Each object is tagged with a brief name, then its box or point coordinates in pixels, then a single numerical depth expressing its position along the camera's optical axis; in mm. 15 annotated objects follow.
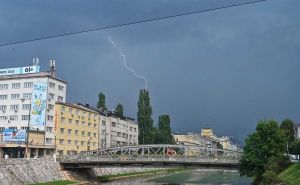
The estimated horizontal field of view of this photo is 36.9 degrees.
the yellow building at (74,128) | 116562
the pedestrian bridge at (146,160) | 85250
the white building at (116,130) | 140875
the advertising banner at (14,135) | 102562
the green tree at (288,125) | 125662
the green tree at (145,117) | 146375
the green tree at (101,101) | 146375
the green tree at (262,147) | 74062
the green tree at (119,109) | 158125
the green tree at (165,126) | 159750
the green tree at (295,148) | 83775
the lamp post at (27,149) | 97919
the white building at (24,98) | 113500
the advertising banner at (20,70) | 118000
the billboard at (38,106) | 112125
